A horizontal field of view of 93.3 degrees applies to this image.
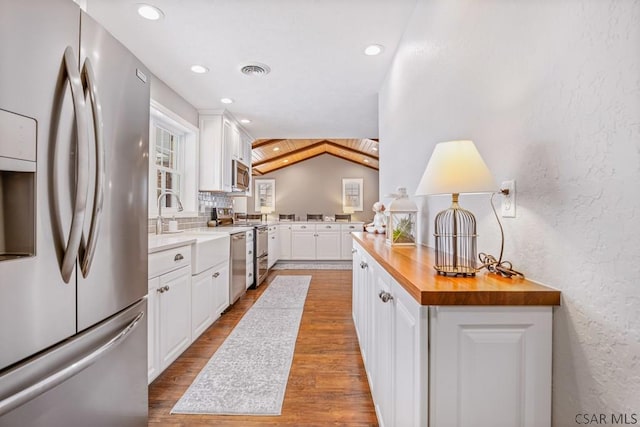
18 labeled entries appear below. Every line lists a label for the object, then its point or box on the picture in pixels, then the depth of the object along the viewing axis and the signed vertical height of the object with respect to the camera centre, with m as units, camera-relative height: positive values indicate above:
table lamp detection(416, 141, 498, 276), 0.93 +0.09
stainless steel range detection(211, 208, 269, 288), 4.37 -0.40
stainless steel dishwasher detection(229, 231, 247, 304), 3.37 -0.60
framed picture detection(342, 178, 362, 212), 8.67 +0.64
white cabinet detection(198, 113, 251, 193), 3.85 +0.81
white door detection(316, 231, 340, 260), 6.92 -0.68
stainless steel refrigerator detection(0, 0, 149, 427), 0.71 -0.01
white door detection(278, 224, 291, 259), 6.94 -0.59
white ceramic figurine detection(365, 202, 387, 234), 2.87 -0.09
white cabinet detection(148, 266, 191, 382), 1.80 -0.68
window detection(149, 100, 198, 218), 3.00 +0.62
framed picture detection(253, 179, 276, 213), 8.81 +0.65
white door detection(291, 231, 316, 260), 6.96 -0.78
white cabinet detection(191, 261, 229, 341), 2.41 -0.74
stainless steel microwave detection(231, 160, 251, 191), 4.33 +0.61
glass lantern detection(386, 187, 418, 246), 1.92 -0.05
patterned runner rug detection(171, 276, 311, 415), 1.66 -1.04
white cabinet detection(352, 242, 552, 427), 0.79 -0.40
